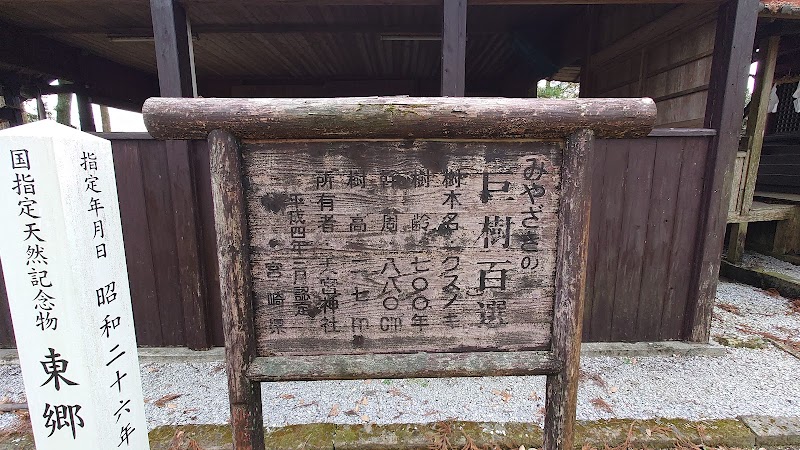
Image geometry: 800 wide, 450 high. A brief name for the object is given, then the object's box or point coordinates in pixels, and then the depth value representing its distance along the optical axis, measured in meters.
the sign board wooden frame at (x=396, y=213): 1.39
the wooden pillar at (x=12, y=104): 6.34
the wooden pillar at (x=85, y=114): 7.01
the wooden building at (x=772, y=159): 4.82
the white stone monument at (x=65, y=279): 1.47
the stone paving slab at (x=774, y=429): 2.29
